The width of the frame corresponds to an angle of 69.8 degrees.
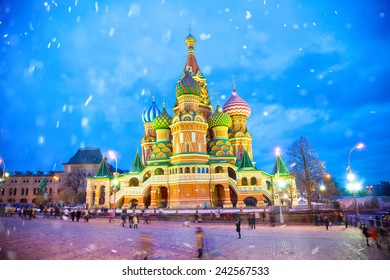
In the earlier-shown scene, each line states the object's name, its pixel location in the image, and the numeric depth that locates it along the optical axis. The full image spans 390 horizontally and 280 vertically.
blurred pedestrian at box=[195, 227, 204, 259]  10.53
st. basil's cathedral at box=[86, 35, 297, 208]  40.31
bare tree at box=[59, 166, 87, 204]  58.79
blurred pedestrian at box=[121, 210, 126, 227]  23.24
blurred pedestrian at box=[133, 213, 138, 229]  21.84
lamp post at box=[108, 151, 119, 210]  34.54
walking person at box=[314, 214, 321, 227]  23.53
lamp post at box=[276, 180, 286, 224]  24.64
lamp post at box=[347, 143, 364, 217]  20.71
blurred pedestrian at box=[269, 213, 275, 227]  23.16
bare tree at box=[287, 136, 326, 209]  32.94
